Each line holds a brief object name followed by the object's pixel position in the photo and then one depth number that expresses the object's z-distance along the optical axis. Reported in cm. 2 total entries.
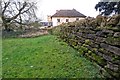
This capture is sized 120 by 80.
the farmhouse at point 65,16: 1607
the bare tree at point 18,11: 1028
